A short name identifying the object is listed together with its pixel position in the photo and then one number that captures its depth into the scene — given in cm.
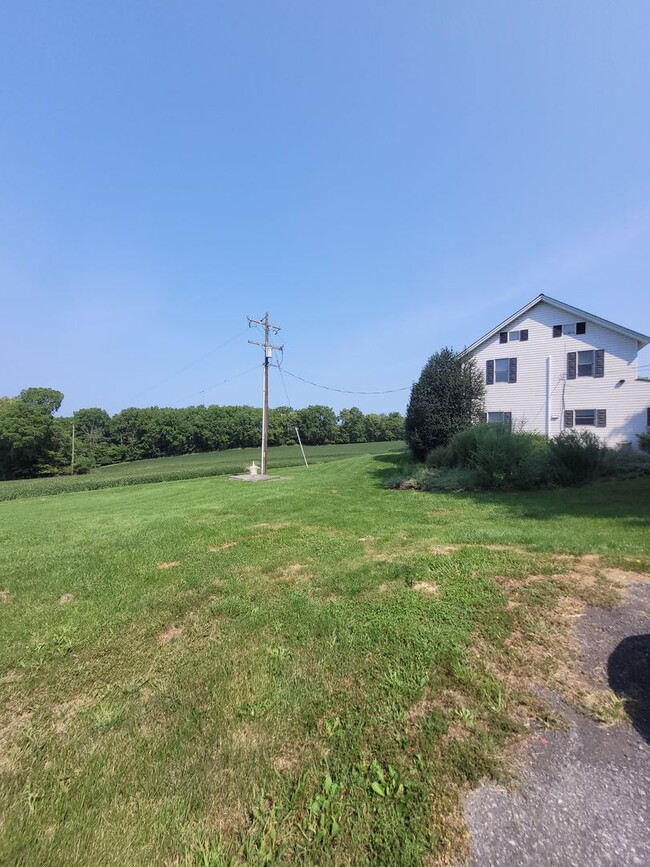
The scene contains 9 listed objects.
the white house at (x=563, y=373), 1881
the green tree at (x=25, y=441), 4612
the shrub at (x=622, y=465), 1103
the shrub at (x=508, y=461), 988
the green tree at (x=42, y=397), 6397
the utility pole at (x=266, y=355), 1816
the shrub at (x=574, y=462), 1018
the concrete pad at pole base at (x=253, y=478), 1583
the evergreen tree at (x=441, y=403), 1716
